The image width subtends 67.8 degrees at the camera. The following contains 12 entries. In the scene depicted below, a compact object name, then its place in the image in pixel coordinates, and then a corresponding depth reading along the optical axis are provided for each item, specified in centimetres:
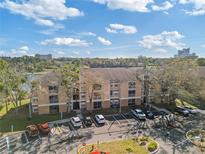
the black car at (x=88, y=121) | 2441
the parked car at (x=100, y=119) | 2474
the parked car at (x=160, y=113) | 2844
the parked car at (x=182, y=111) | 2797
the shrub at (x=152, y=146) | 1847
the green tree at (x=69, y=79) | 2723
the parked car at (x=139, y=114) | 2626
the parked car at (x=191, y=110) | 2932
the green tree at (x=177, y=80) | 2909
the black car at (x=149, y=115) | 2687
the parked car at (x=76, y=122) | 2380
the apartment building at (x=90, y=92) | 2784
